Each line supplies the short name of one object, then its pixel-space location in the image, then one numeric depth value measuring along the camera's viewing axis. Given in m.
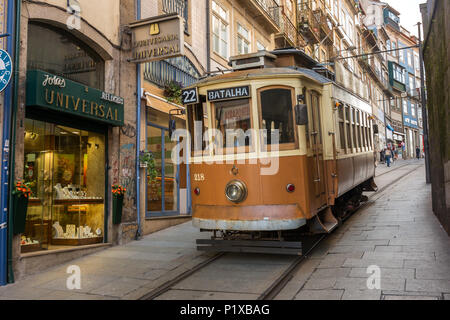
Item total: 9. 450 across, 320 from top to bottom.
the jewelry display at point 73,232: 8.03
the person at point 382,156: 35.28
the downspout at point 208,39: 14.12
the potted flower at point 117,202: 8.92
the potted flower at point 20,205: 6.44
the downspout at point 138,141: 9.62
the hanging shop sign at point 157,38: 8.87
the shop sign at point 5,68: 5.95
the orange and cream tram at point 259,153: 6.45
